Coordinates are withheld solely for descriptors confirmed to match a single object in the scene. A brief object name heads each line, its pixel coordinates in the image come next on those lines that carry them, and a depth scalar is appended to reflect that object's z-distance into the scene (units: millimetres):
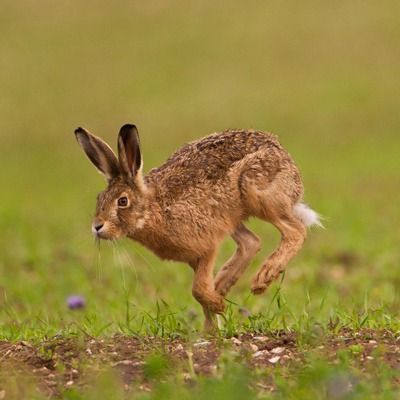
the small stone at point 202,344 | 13102
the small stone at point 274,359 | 12473
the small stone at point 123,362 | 12547
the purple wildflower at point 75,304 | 14366
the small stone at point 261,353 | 12750
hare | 15109
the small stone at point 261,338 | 13539
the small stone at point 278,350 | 12852
